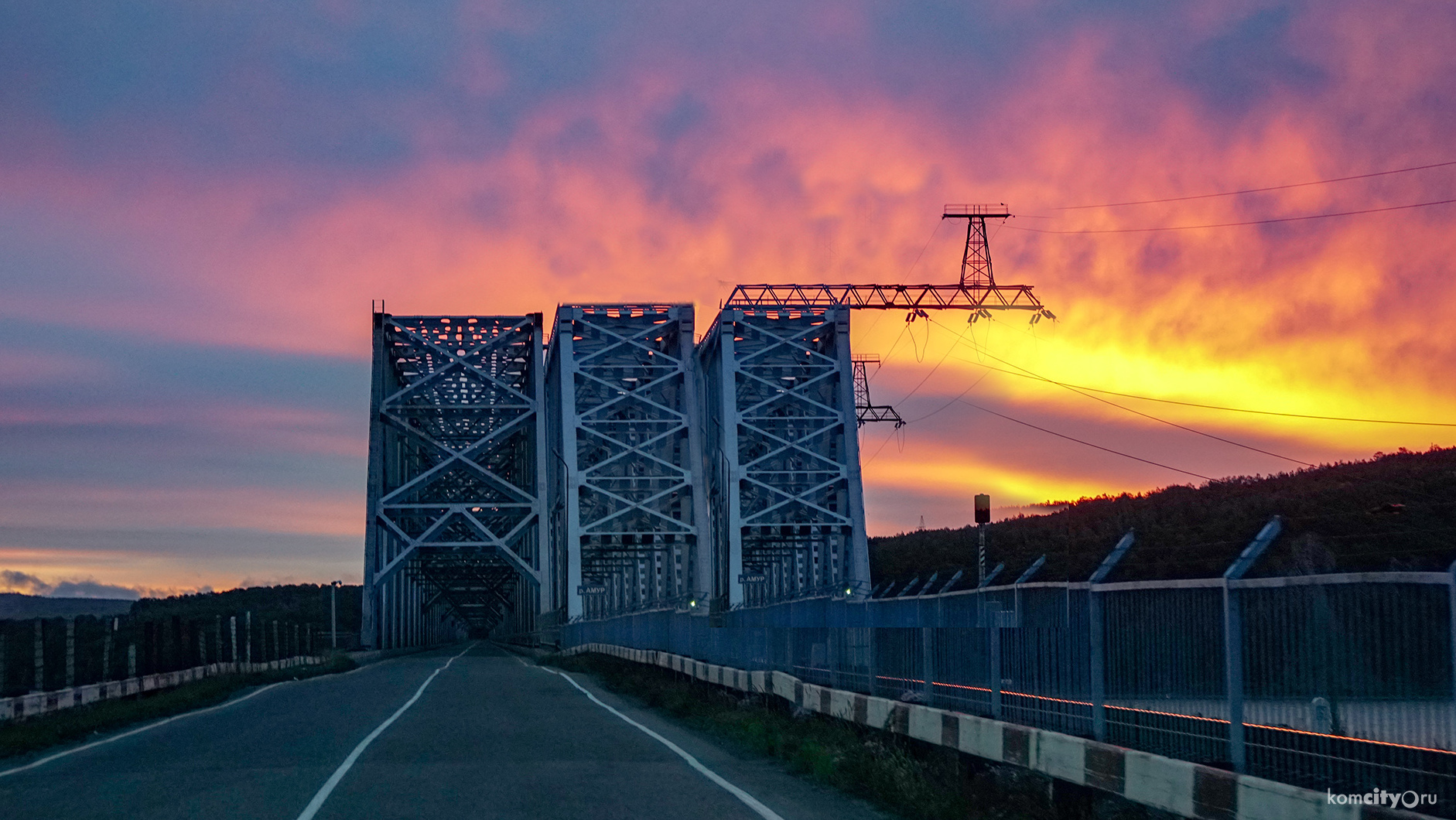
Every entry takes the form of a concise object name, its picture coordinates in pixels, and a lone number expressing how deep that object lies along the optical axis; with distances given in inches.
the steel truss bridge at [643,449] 2785.4
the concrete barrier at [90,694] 817.5
